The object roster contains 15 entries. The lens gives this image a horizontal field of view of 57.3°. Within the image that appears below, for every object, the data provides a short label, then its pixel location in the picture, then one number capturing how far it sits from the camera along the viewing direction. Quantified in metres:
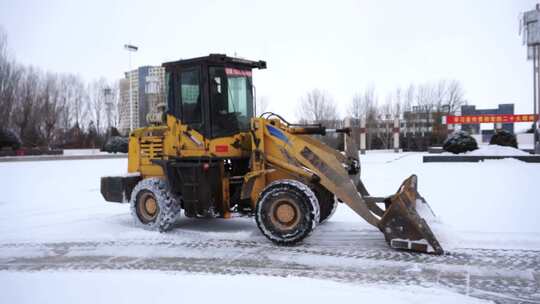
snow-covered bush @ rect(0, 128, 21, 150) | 36.62
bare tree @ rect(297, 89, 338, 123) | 52.53
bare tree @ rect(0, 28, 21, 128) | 43.69
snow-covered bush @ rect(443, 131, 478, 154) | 24.84
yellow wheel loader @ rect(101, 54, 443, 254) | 7.19
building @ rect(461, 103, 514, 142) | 59.88
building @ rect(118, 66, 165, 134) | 31.86
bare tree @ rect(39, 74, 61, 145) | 50.44
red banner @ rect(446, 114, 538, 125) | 39.59
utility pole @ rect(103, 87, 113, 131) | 53.50
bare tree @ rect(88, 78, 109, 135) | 61.86
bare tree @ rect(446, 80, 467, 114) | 57.12
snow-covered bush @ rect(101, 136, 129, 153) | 41.78
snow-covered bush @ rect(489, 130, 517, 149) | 26.58
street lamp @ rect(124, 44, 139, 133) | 38.28
